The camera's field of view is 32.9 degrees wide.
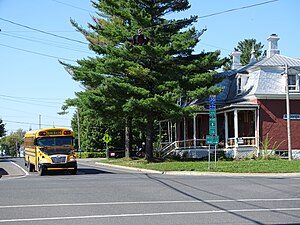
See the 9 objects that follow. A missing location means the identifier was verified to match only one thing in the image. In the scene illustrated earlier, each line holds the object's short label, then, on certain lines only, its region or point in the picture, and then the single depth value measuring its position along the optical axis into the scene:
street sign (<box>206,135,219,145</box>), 28.90
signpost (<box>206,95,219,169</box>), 28.89
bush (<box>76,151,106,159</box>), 68.31
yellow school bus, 27.27
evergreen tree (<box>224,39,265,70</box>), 86.06
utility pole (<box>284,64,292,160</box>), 36.28
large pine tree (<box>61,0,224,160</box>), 36.91
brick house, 40.59
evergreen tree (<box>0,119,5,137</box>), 88.68
